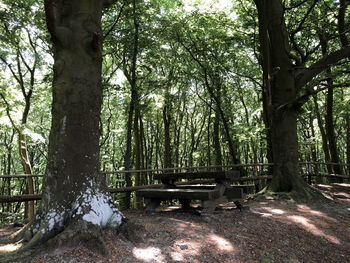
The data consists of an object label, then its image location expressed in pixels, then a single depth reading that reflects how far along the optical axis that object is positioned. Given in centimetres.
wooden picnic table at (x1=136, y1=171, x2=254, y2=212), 511
